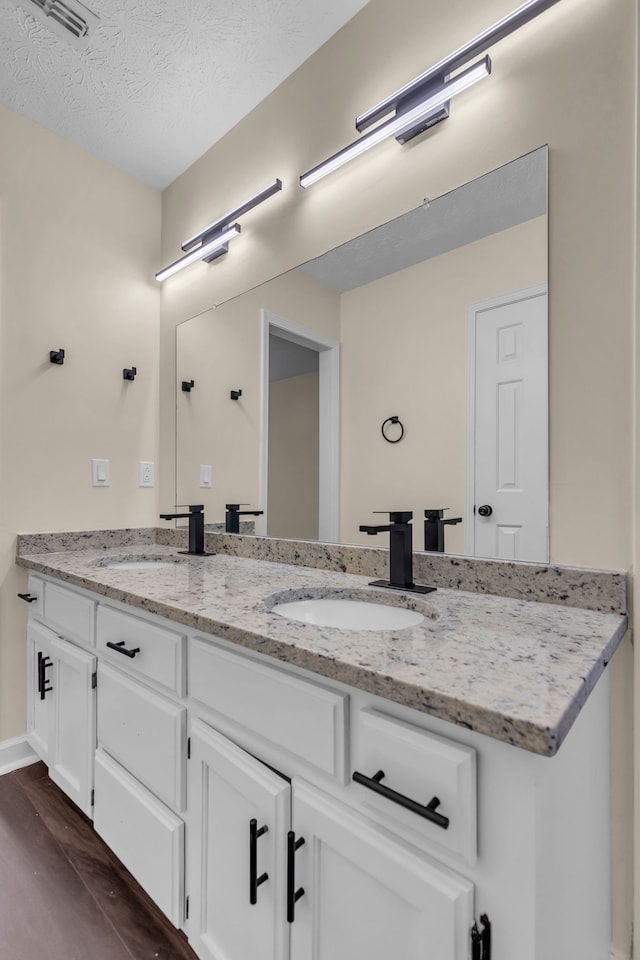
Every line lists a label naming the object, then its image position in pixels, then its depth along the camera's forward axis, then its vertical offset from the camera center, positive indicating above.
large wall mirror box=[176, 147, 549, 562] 1.12 +0.28
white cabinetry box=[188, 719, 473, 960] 0.61 -0.60
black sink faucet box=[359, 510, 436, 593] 1.17 -0.17
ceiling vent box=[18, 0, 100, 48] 1.40 +1.37
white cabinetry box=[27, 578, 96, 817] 1.39 -0.73
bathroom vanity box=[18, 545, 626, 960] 0.57 -0.44
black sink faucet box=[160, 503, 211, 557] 1.85 -0.19
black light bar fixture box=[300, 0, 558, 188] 1.09 +0.99
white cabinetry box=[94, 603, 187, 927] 1.04 -0.65
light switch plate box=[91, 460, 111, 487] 2.07 +0.03
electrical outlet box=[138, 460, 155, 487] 2.23 +0.02
